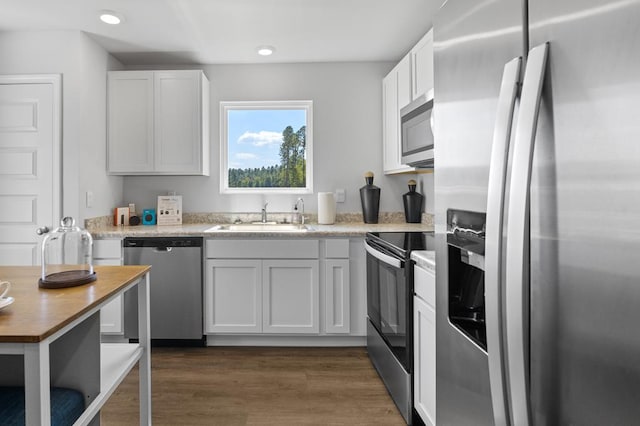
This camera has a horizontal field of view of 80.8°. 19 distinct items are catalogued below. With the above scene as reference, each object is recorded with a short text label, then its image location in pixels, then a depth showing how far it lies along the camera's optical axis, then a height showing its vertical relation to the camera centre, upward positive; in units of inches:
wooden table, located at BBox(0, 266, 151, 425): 34.7 -14.6
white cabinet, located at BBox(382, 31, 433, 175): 97.8 +36.4
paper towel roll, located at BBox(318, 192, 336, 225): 132.4 +1.4
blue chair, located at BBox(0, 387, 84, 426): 40.8 -22.1
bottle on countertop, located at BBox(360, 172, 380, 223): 132.7 +4.6
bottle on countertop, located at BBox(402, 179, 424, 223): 131.7 +2.8
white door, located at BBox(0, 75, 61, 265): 112.4 +14.3
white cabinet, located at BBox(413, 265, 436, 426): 62.9 -23.8
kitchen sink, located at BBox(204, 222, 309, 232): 127.8 -5.2
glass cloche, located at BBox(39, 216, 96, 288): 52.7 -7.1
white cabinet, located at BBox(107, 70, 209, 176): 127.4 +30.8
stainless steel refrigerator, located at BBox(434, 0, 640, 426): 19.5 +0.4
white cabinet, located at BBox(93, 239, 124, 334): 112.7 -14.5
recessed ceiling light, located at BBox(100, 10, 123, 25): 101.6 +54.1
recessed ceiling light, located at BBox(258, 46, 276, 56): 124.3 +54.4
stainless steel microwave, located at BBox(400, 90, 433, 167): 70.5 +16.1
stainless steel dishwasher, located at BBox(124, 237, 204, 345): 112.8 -21.2
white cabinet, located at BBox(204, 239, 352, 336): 113.7 -22.6
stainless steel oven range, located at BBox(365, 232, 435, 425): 74.1 -22.1
